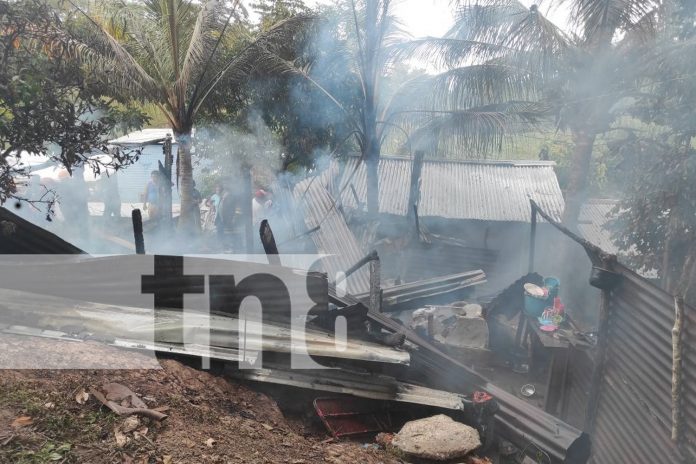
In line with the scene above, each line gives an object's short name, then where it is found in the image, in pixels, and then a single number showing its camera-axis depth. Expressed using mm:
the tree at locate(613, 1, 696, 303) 6824
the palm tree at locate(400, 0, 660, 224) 9086
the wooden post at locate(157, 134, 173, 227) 10250
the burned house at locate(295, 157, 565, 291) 12646
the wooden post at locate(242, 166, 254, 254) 9488
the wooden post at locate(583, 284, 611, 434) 4930
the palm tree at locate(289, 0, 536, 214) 9789
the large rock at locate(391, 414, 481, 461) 3508
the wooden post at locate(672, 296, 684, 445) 3617
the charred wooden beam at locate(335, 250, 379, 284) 5727
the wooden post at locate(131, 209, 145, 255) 5016
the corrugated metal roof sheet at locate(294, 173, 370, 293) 9518
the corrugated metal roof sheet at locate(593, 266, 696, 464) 3855
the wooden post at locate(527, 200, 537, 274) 8988
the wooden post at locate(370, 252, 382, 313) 5755
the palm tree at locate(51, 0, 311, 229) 8359
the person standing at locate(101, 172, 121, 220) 12727
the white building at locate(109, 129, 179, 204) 18203
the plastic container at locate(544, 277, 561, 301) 7790
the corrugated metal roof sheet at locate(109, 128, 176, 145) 13961
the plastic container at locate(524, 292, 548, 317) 7588
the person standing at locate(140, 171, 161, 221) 10383
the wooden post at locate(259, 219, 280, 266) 4973
